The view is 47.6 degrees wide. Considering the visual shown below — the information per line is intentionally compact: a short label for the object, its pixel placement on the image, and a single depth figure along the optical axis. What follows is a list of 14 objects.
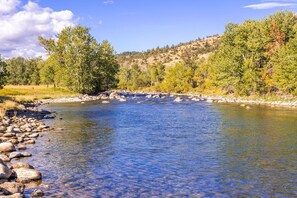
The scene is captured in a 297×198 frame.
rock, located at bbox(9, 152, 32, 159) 24.49
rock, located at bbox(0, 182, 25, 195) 16.41
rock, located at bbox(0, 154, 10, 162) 23.44
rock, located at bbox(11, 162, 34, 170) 21.06
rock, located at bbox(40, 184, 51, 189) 18.52
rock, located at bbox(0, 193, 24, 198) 15.45
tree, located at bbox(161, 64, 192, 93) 138.88
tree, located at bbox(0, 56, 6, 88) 72.94
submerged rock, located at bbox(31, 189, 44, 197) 16.97
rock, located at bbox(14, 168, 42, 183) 19.39
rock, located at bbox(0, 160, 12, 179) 18.89
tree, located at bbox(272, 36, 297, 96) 76.19
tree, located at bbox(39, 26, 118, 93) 103.94
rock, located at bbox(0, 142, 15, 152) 26.55
